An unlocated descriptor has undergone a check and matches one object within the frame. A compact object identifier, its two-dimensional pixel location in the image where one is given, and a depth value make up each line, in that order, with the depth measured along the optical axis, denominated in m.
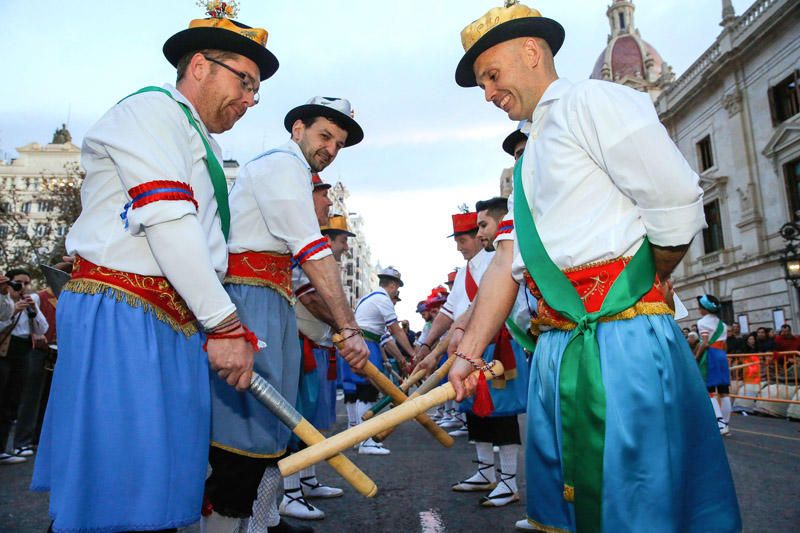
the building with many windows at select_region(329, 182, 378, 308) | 89.38
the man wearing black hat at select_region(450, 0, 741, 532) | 1.78
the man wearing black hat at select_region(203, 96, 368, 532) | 2.71
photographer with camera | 6.57
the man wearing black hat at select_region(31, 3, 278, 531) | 1.80
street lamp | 15.75
